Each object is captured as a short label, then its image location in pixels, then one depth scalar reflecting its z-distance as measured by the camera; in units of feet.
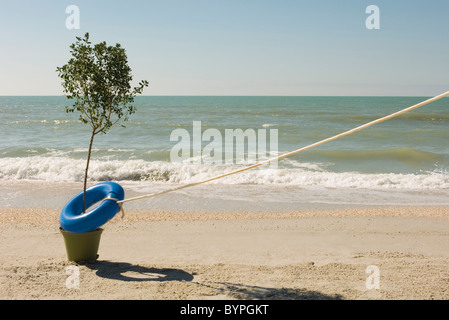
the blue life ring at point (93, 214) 15.60
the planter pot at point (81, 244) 16.07
